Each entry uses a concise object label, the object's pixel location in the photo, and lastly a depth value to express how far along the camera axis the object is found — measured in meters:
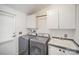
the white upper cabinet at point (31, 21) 1.48
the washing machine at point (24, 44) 1.46
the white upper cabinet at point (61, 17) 1.41
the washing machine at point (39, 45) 1.42
